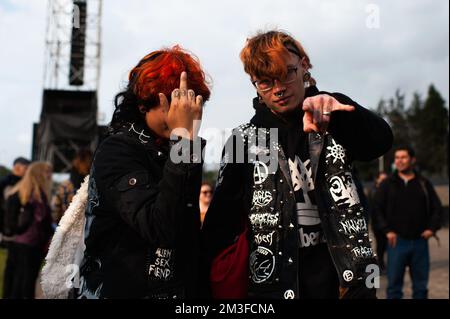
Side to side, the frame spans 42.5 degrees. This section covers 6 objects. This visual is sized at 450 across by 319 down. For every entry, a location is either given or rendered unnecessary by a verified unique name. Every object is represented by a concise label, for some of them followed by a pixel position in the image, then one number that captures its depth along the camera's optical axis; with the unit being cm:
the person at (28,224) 669
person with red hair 177
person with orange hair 206
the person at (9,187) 699
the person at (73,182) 563
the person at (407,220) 675
